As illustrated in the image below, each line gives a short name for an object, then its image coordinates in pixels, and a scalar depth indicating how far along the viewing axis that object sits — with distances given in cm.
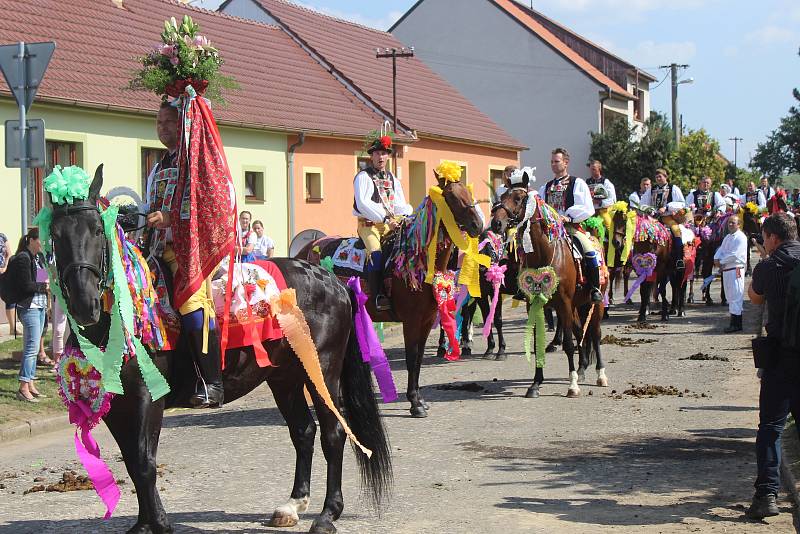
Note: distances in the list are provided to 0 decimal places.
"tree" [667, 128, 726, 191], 5275
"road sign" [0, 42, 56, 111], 1089
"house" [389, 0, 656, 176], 5138
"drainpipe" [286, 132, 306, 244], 2706
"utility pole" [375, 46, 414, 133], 3206
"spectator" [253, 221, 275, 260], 2159
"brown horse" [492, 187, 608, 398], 1155
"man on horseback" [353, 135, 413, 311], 1149
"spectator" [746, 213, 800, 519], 650
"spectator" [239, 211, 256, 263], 1976
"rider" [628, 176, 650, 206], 2158
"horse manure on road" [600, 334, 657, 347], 1639
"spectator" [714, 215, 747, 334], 1800
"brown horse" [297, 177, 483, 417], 1055
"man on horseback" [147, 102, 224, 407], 603
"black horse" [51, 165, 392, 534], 529
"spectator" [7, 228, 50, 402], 1157
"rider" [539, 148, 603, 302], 1262
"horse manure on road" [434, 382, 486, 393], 1231
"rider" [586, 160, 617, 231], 1722
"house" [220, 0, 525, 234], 2862
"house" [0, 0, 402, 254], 1989
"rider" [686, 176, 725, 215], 2509
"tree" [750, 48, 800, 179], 8854
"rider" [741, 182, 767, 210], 3022
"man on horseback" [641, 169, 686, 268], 2053
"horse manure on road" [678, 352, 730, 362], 1461
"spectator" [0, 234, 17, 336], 1359
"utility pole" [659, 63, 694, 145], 5226
